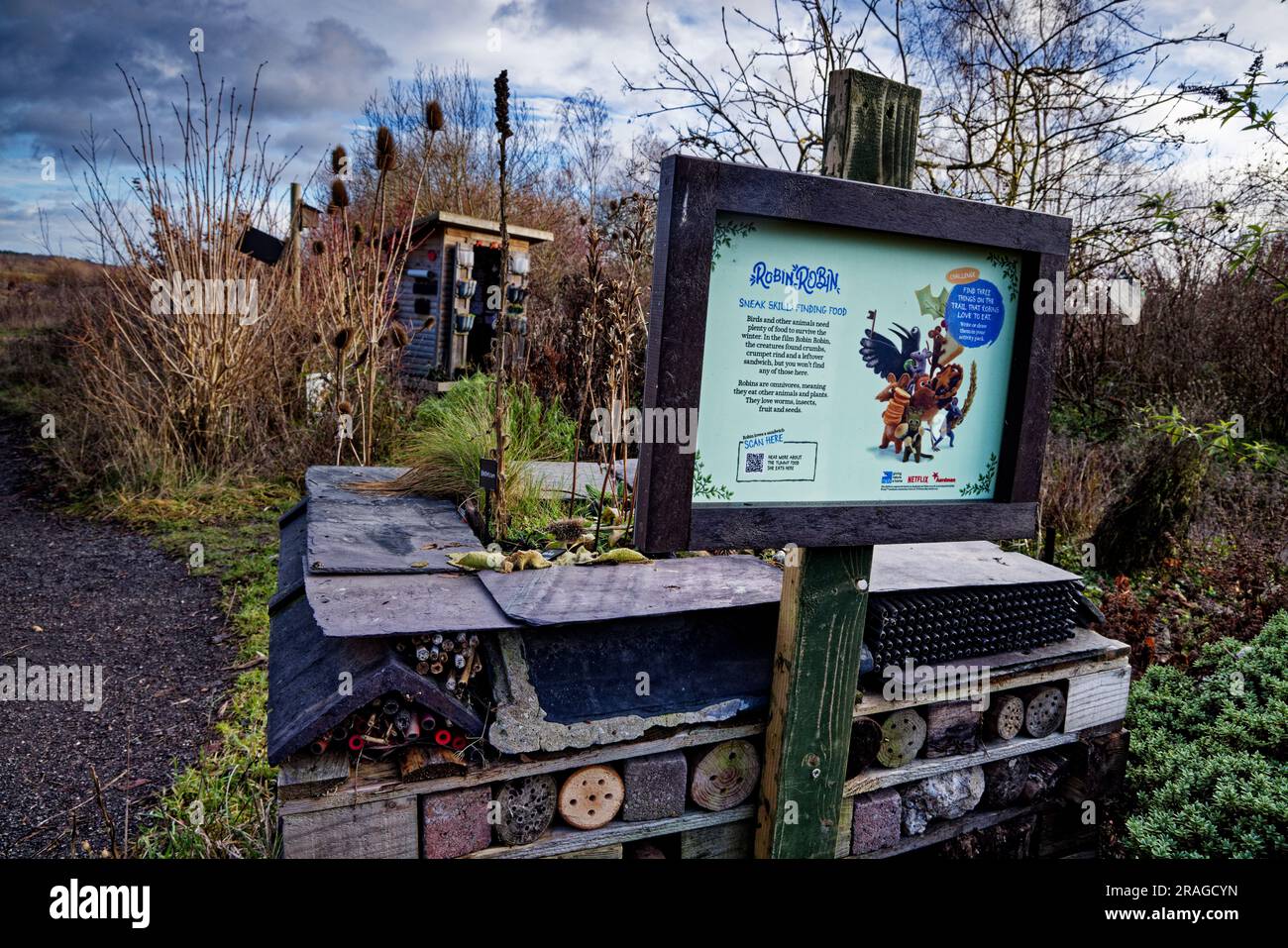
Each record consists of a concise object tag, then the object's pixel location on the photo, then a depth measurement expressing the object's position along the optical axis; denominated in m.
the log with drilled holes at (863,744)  2.39
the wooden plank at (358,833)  1.87
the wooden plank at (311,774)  1.86
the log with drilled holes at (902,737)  2.50
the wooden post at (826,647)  1.93
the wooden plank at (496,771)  1.91
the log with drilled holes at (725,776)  2.28
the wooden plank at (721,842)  2.30
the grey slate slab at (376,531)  2.56
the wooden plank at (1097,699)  2.84
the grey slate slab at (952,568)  2.54
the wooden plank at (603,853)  2.16
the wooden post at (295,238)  9.02
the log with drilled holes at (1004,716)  2.69
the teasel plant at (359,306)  4.69
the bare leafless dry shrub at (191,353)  7.27
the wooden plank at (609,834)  2.08
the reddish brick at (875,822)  2.47
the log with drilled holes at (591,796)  2.13
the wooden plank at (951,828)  2.56
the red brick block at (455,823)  2.00
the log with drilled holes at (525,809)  2.06
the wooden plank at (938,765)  2.43
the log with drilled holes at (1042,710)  2.75
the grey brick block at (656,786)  2.20
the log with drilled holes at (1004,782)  2.74
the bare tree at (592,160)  17.56
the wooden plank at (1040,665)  2.42
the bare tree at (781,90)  5.82
